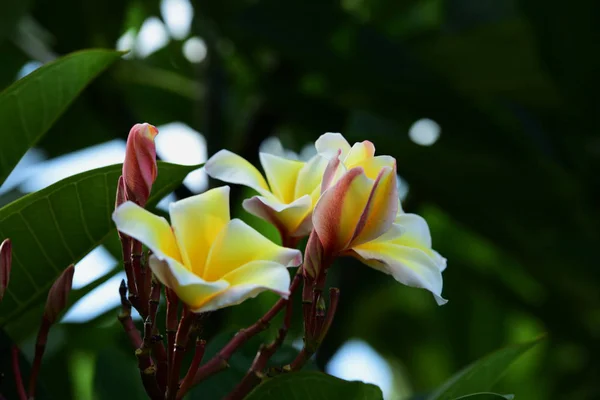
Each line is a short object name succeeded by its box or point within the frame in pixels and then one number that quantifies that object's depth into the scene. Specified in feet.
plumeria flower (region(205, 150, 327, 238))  3.58
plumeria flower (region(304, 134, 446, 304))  3.47
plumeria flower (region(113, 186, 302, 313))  3.36
